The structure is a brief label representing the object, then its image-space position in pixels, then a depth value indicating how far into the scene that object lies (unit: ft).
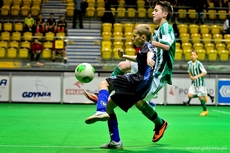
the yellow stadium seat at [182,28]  80.94
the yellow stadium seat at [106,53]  69.62
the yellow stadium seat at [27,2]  87.15
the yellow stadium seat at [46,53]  69.21
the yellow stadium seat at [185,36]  77.11
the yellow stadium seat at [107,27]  79.66
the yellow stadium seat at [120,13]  84.84
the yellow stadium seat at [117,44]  71.85
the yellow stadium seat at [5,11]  83.76
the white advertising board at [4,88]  65.10
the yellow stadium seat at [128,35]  75.63
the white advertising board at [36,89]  65.51
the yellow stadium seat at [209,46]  73.05
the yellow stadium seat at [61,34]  73.60
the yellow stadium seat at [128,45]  72.41
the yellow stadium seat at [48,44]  69.72
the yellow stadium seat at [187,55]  70.74
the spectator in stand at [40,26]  74.24
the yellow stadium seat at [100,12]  85.20
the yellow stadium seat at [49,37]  70.50
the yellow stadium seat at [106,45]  70.59
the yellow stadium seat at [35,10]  84.28
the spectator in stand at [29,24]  74.95
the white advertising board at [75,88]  66.13
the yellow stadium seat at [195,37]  74.44
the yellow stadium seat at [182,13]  84.94
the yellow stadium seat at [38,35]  70.84
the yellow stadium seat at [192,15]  86.53
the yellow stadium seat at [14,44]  71.12
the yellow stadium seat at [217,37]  75.91
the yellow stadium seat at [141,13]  84.79
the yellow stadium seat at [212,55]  71.41
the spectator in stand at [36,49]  68.64
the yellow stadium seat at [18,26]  78.74
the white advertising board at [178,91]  66.44
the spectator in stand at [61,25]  76.25
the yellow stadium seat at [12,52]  69.21
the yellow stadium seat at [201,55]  71.36
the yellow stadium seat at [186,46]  72.90
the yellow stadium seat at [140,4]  88.48
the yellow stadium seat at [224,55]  71.26
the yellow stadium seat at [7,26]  78.18
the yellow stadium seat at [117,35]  75.10
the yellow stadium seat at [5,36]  72.79
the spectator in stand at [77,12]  78.07
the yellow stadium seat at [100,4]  87.76
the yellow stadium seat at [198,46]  73.24
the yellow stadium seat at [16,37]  72.38
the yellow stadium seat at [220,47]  72.61
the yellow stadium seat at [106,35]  74.78
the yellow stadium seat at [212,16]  87.10
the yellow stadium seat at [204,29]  80.89
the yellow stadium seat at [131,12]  84.43
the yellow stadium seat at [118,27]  79.25
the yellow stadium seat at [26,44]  70.13
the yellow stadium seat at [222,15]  87.27
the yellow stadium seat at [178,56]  71.00
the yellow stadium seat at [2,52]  68.28
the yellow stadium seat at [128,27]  79.02
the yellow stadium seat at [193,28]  81.10
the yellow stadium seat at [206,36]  77.17
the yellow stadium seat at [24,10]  84.28
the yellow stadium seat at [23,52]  69.21
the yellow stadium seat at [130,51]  69.82
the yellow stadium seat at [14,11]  84.12
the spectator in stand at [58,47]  69.15
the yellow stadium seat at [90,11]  84.74
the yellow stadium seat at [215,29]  81.10
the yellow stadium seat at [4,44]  70.24
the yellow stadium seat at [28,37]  70.85
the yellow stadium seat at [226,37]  76.45
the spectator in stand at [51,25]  74.74
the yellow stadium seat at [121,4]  88.07
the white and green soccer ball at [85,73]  22.43
